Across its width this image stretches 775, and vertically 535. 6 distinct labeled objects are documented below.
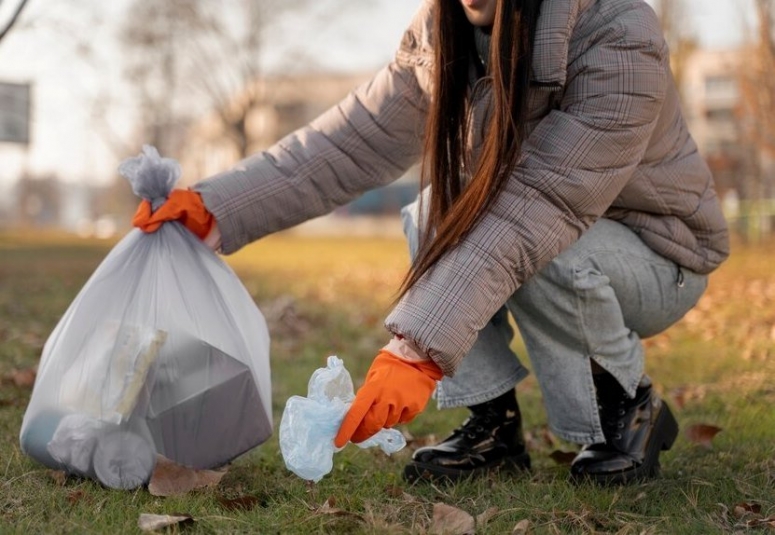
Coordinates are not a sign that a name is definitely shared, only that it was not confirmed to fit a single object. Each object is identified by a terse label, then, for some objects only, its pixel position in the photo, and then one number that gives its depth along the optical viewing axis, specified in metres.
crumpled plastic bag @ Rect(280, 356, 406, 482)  2.85
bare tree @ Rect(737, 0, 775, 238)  9.51
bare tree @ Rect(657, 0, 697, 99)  15.44
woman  2.93
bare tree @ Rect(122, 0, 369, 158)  33.61
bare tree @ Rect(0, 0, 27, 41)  6.34
